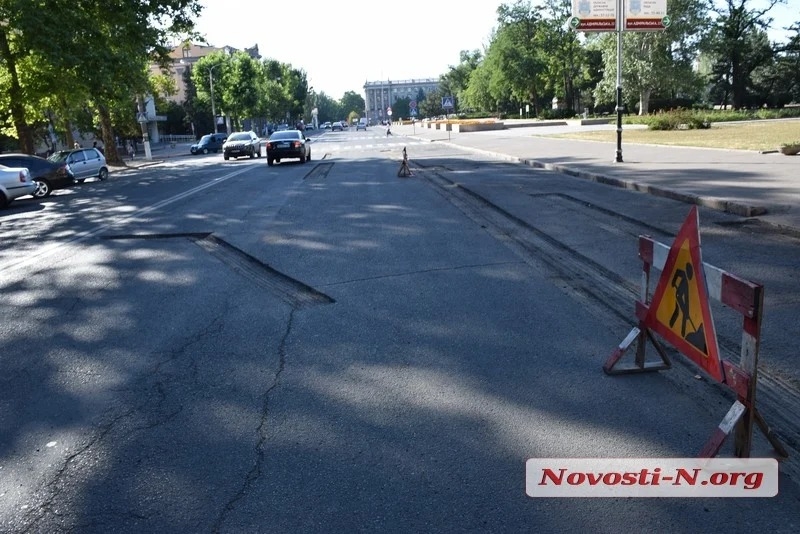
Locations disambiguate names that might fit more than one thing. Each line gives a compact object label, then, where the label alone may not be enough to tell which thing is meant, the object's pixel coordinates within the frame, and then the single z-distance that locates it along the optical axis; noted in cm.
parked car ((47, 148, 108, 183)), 2748
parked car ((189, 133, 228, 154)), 5500
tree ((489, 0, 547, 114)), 8081
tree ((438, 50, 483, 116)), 12312
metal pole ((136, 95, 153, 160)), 4531
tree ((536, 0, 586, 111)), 7856
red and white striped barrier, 348
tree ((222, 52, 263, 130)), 8306
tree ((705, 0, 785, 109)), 6341
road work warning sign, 385
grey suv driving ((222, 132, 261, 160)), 4097
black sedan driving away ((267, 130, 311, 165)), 3041
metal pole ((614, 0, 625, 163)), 1905
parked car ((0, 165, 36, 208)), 2003
